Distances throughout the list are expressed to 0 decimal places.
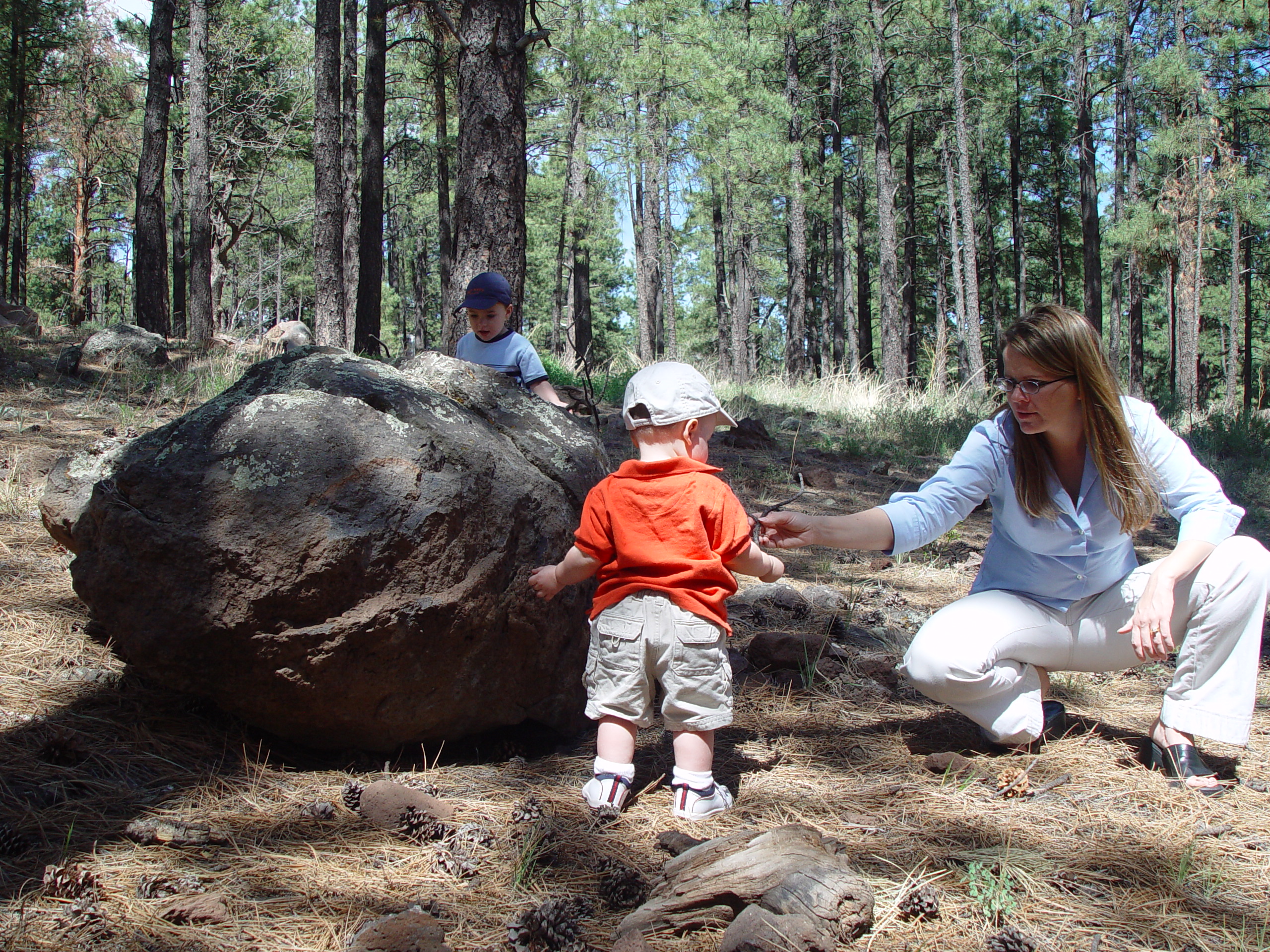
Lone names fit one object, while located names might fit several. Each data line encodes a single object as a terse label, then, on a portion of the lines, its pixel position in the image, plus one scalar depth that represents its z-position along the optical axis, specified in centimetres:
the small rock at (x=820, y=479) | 689
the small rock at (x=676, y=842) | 217
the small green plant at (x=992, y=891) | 187
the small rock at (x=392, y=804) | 226
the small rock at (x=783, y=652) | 356
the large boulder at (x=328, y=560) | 239
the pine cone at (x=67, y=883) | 184
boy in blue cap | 441
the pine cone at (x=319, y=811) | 229
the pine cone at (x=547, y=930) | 177
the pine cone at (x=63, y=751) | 242
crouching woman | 257
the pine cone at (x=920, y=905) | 188
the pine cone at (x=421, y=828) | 221
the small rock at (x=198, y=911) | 180
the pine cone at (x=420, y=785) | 249
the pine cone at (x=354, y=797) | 236
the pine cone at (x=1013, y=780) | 251
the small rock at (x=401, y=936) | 171
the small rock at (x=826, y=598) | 450
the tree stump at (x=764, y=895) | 174
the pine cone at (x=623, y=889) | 199
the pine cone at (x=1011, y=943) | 173
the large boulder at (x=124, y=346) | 856
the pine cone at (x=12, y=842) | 200
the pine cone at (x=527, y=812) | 231
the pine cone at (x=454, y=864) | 209
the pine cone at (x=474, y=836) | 219
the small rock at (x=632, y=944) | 172
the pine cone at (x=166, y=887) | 188
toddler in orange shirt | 241
